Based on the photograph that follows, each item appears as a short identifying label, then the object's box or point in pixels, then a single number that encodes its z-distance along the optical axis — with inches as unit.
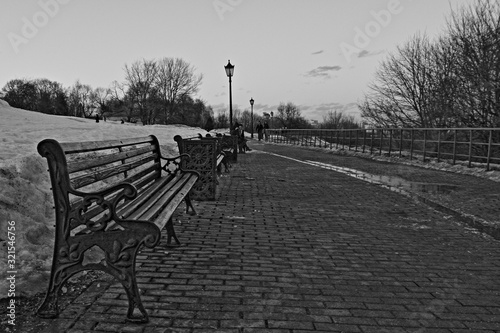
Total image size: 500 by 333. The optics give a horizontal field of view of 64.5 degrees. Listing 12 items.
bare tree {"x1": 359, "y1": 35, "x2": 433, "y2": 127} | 1006.4
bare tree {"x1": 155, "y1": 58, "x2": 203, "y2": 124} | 2768.2
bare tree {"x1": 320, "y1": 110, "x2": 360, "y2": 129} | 3054.1
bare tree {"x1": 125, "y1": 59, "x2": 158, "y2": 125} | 2723.9
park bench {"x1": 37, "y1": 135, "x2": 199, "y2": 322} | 102.3
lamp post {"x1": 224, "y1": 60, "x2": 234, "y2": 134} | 812.6
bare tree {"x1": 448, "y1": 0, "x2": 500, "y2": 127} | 674.8
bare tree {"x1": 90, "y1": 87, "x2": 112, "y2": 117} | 3622.0
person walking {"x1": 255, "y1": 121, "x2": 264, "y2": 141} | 1657.0
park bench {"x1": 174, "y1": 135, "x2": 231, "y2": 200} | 273.1
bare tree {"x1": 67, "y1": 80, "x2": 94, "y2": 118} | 3752.5
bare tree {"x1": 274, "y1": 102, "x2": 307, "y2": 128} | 3370.1
